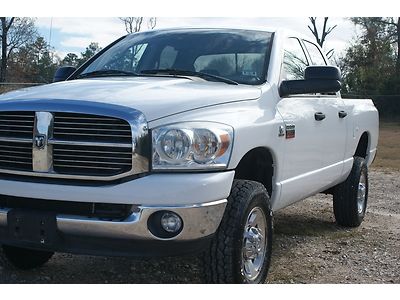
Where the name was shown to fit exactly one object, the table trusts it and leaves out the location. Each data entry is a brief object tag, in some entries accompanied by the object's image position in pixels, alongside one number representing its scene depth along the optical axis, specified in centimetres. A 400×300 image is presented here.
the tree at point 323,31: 4245
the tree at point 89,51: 4099
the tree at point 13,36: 3066
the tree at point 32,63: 3588
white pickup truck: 307
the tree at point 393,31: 3931
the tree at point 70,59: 4244
